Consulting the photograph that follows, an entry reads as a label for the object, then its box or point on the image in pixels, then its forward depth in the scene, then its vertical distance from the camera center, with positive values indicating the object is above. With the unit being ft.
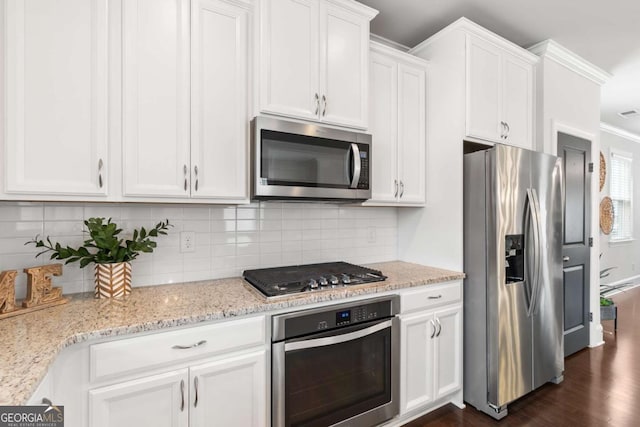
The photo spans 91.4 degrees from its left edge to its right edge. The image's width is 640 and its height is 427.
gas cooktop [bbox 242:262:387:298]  5.29 -1.21
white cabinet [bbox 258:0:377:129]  5.71 +3.04
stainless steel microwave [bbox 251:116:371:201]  5.48 +1.01
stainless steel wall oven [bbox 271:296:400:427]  4.87 -2.57
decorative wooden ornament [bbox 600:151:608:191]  15.07 +2.20
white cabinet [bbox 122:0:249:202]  4.80 +1.90
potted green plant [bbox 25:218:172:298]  4.83 -0.63
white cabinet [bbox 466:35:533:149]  7.30 +3.04
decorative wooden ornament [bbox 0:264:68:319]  4.22 -1.10
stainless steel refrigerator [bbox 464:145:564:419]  6.66 -1.38
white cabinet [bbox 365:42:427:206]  7.27 +2.15
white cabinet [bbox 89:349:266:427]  3.87 -2.45
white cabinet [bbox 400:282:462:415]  6.25 -2.86
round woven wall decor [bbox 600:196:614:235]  16.05 +0.01
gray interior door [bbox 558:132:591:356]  9.50 -0.76
